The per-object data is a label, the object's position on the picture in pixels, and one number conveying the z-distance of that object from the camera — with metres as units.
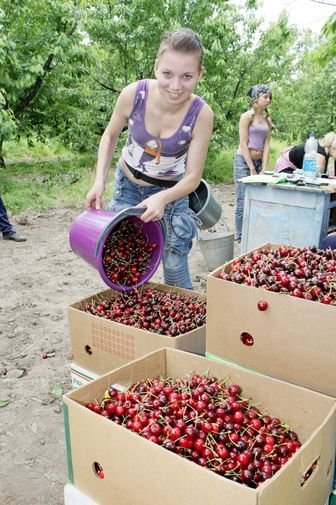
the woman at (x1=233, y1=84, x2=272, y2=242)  5.68
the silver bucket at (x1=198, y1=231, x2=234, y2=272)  4.82
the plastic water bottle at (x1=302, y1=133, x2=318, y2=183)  4.63
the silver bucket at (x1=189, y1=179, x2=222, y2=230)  4.05
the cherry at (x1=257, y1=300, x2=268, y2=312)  1.79
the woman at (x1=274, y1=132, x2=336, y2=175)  5.09
